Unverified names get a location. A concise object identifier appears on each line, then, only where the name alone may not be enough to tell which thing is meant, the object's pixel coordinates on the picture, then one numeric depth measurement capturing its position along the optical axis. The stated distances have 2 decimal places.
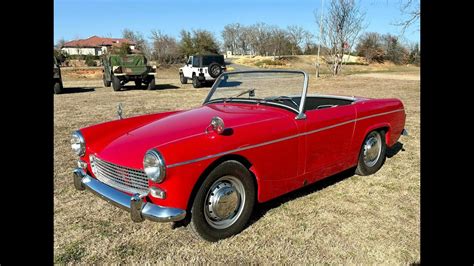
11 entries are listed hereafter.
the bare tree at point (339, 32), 26.44
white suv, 17.63
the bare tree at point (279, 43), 52.72
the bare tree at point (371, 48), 47.91
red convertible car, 2.55
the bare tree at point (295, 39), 54.06
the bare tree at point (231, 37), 66.81
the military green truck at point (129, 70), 15.55
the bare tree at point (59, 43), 42.72
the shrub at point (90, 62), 35.31
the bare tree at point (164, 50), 37.19
